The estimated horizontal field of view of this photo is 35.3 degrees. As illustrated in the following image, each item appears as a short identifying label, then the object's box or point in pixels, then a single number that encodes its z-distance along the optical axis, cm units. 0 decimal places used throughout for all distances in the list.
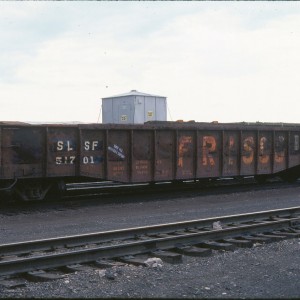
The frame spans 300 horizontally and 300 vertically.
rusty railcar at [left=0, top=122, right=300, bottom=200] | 1391
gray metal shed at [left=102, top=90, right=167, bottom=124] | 3438
